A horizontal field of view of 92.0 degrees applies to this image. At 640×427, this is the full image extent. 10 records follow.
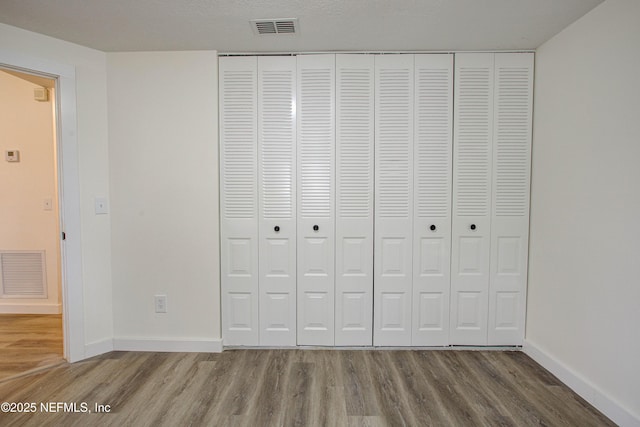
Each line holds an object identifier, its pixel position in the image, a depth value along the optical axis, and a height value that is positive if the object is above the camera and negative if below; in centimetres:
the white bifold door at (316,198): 268 -3
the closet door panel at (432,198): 267 -2
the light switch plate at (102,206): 265 -11
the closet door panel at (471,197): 266 -1
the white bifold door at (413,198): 267 -2
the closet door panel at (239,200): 269 -5
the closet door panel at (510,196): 265 +1
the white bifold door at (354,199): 268 -3
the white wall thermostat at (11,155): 349 +42
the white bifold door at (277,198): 268 -3
